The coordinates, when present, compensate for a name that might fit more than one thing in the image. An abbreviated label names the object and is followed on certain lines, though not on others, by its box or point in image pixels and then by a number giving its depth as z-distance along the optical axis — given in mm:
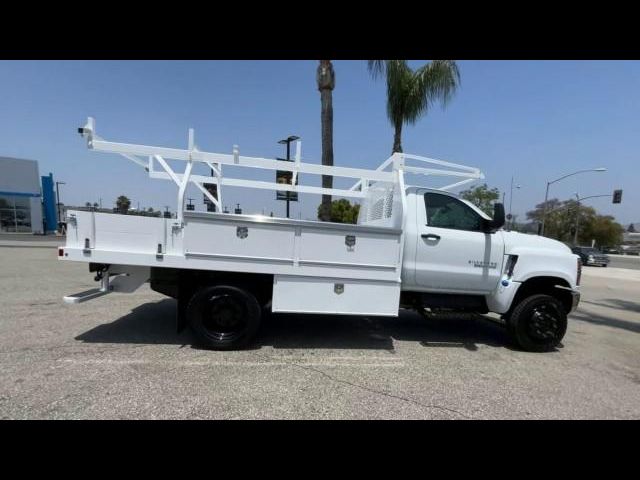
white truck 3951
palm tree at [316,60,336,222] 8883
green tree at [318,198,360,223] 28086
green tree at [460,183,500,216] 19859
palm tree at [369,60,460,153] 10070
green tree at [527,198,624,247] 59562
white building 29906
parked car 25109
